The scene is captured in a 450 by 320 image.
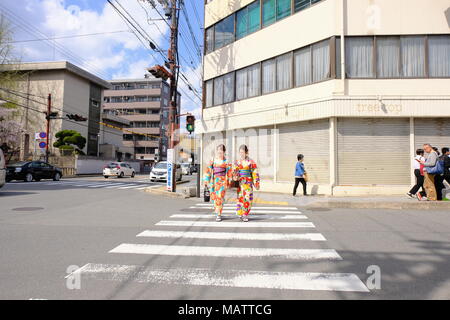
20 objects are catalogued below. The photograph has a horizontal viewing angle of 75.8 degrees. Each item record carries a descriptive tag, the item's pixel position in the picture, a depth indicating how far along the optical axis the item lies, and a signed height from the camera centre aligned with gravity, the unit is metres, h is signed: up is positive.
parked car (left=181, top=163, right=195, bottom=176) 43.90 +0.23
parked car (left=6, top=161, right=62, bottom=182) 19.67 -0.22
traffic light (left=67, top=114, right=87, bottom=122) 32.88 +5.84
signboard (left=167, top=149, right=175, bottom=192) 13.84 +0.13
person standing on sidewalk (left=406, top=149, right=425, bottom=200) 10.02 -0.03
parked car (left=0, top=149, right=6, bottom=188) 11.63 -0.10
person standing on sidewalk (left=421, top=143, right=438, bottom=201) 9.12 -0.06
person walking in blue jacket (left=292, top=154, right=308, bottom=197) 11.87 -0.06
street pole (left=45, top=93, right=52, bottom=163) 28.78 +5.54
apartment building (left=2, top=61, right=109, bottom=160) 36.69 +9.63
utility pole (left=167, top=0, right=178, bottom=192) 13.98 +4.86
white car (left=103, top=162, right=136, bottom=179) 28.02 -0.10
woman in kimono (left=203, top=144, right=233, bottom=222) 7.12 -0.16
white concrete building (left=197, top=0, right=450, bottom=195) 11.88 +3.45
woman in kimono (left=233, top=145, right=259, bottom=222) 7.11 -0.20
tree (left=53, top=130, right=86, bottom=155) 33.59 +3.36
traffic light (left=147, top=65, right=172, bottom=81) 12.80 +4.43
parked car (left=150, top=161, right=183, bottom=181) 24.38 -0.28
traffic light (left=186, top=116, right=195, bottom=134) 13.34 +2.17
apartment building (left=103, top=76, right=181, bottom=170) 67.00 +14.10
